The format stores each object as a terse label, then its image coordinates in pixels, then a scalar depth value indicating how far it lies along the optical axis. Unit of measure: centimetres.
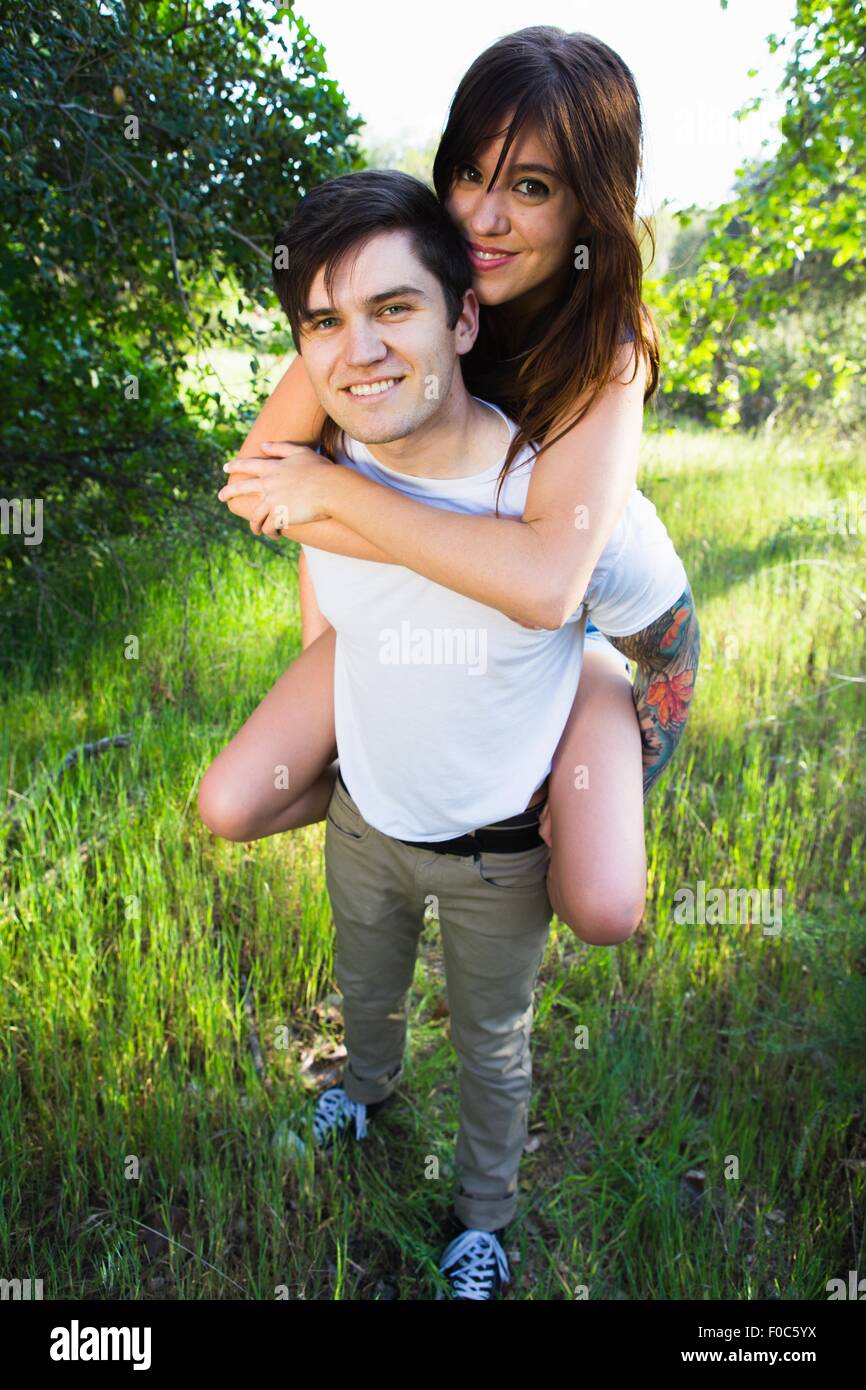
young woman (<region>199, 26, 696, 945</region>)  169
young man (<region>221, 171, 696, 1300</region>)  170
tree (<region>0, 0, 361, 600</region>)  264
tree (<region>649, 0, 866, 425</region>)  400
